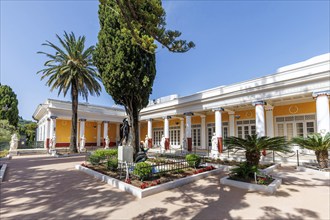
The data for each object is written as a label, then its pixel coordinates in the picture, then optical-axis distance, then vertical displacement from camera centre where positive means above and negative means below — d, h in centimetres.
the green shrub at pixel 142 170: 680 -171
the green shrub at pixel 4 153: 1722 -279
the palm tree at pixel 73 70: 1831 +570
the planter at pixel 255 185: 599 -214
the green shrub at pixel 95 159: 1048 -198
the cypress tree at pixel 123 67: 1082 +363
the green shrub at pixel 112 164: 875 -189
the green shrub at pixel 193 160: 927 -179
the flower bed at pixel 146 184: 577 -213
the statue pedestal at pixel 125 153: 956 -151
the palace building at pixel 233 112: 1134 +135
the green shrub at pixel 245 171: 699 -181
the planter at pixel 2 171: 805 -234
